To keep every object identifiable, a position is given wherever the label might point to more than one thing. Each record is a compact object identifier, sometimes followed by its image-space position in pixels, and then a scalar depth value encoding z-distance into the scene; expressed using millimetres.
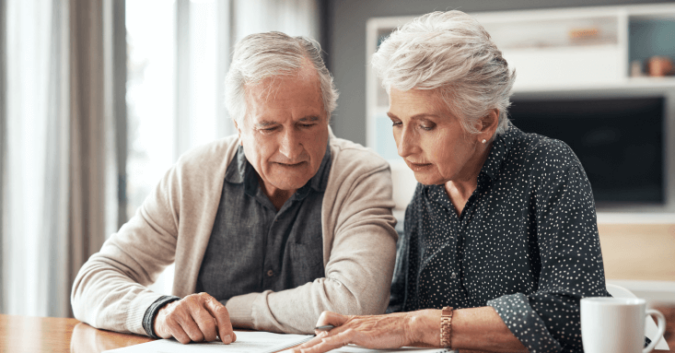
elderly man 1154
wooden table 1006
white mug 734
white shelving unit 4566
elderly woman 952
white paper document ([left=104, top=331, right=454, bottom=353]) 933
